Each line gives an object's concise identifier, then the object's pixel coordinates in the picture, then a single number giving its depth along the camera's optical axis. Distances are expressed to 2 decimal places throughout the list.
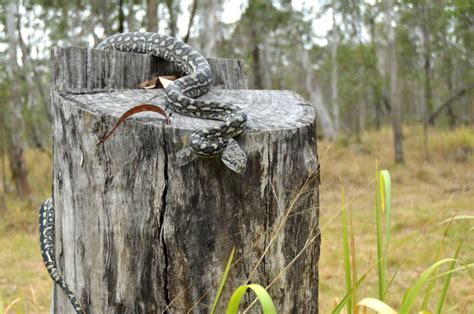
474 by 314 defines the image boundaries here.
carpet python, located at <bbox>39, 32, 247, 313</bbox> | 2.53
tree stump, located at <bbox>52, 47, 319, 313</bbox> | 2.55
